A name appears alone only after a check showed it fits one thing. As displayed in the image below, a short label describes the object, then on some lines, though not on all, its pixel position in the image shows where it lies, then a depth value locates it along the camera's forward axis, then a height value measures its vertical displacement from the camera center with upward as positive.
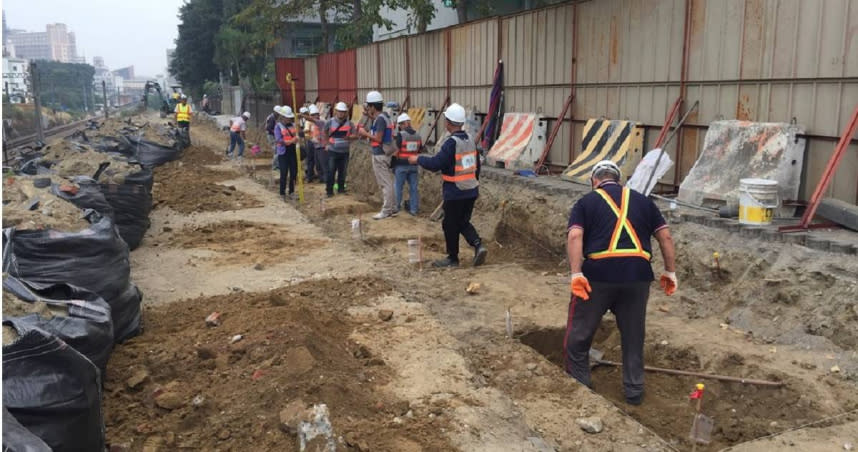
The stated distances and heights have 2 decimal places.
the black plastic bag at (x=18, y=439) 2.36 -1.18
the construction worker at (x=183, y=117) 24.52 -0.18
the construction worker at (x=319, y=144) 14.45 -0.70
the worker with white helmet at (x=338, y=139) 12.62 -0.51
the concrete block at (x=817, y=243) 5.41 -1.08
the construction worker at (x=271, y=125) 16.81 -0.33
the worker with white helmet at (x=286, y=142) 12.52 -0.56
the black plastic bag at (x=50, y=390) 2.91 -1.23
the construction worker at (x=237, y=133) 20.02 -0.64
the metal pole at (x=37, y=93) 12.92 +0.37
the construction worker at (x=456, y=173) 7.39 -0.69
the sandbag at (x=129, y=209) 8.51 -1.27
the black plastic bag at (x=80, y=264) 5.02 -1.17
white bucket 6.11 -0.81
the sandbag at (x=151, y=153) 16.94 -1.06
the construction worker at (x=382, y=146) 10.62 -0.55
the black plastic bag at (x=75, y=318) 3.76 -1.19
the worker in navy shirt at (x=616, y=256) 4.27 -0.93
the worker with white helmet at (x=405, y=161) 10.42 -0.79
